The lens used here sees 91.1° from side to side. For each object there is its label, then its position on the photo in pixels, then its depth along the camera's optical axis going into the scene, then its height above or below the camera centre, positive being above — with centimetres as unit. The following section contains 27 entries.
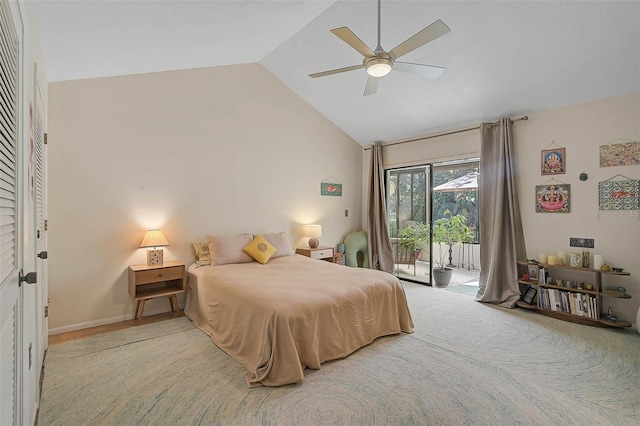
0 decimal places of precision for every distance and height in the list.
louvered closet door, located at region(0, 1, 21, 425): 104 -2
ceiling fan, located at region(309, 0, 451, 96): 211 +118
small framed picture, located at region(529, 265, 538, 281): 399 -78
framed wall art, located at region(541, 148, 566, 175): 380 +63
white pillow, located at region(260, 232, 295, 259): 444 -45
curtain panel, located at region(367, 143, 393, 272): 568 -16
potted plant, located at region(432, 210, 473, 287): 513 -40
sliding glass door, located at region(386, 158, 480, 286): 525 -23
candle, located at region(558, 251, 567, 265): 375 -55
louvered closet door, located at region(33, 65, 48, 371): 223 +2
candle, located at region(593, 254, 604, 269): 341 -53
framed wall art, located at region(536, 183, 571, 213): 378 +18
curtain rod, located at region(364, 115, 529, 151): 409 +123
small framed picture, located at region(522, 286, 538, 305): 393 -105
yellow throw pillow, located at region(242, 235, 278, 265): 404 -49
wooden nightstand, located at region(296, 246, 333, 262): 500 -65
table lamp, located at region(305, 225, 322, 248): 509 -35
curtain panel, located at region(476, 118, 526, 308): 410 -9
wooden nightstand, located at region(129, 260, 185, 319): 342 -80
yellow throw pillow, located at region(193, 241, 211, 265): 394 -51
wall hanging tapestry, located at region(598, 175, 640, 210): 332 +20
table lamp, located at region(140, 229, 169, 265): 356 -35
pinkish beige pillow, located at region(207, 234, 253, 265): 388 -47
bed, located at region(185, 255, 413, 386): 233 -88
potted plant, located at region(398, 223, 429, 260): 523 -43
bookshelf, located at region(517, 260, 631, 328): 338 -98
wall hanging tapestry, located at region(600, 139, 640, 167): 331 +63
